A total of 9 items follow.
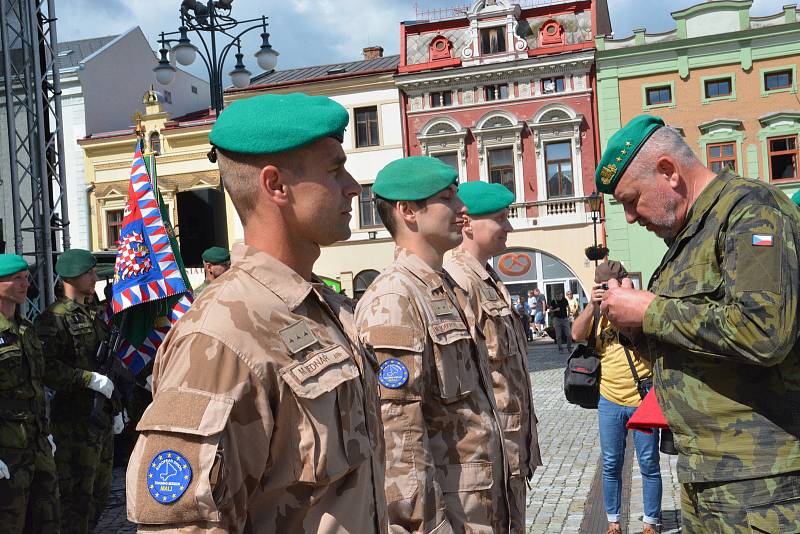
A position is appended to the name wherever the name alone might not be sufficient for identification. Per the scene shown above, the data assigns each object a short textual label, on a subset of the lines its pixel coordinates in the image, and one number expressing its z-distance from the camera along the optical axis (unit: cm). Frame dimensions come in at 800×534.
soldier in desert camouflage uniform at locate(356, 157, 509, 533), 307
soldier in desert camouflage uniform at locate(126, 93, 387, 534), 163
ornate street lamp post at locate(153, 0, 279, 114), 1362
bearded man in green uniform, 239
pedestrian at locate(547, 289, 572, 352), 2436
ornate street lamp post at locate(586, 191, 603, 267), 2195
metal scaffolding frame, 909
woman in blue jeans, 592
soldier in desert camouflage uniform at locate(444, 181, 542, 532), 417
